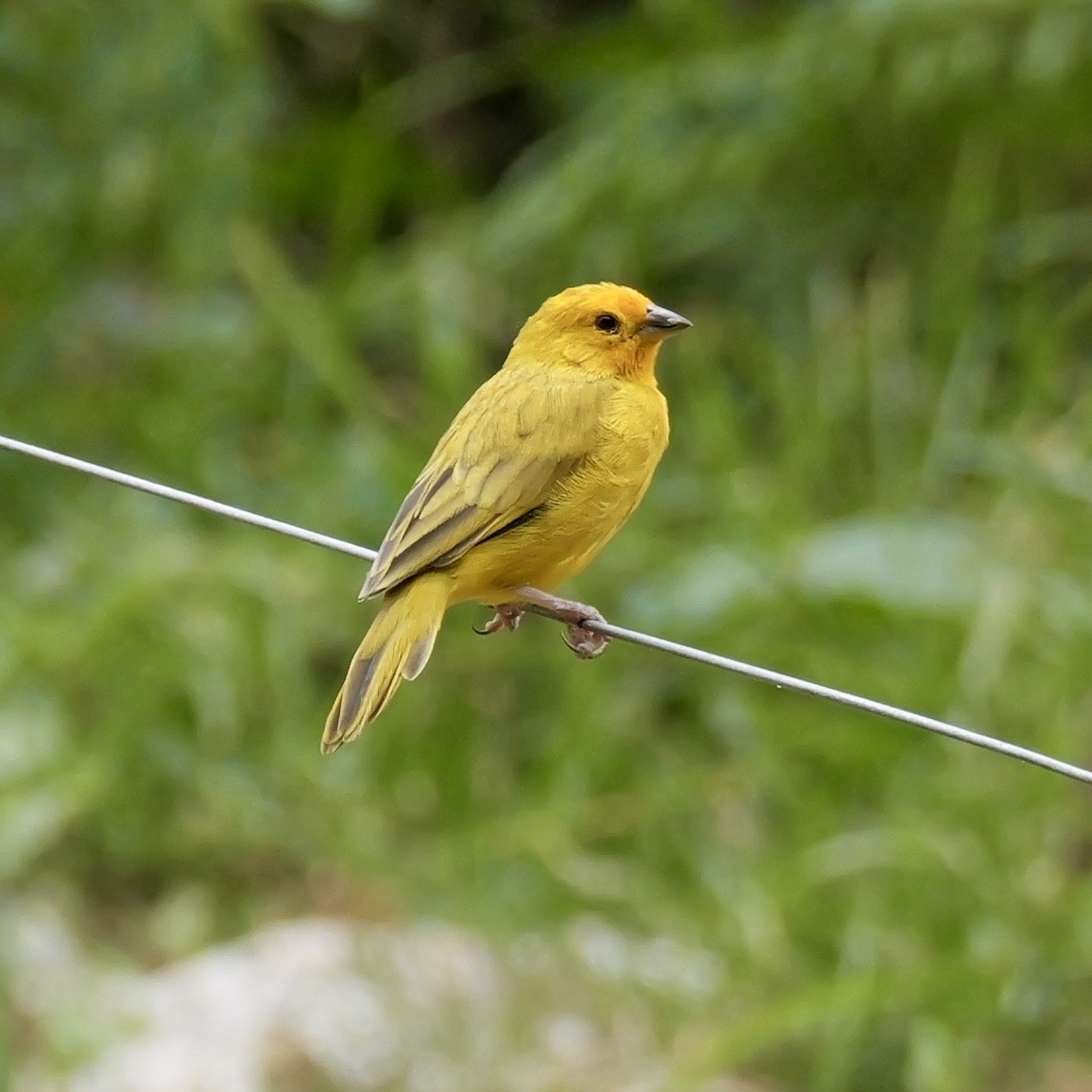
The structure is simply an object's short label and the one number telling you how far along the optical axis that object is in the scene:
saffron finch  5.93
